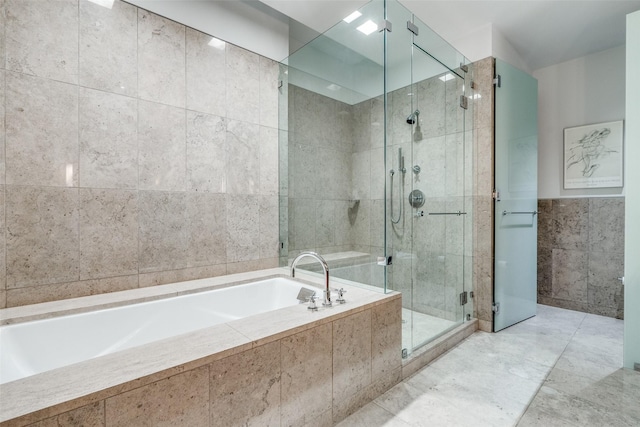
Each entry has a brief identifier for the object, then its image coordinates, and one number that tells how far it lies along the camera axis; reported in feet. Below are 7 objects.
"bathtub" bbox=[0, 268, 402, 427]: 2.89
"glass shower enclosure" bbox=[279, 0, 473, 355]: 6.82
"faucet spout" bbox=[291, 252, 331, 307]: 5.19
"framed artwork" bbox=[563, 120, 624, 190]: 9.39
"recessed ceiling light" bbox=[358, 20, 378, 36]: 6.52
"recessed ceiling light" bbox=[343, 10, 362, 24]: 7.00
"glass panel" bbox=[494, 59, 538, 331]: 8.64
